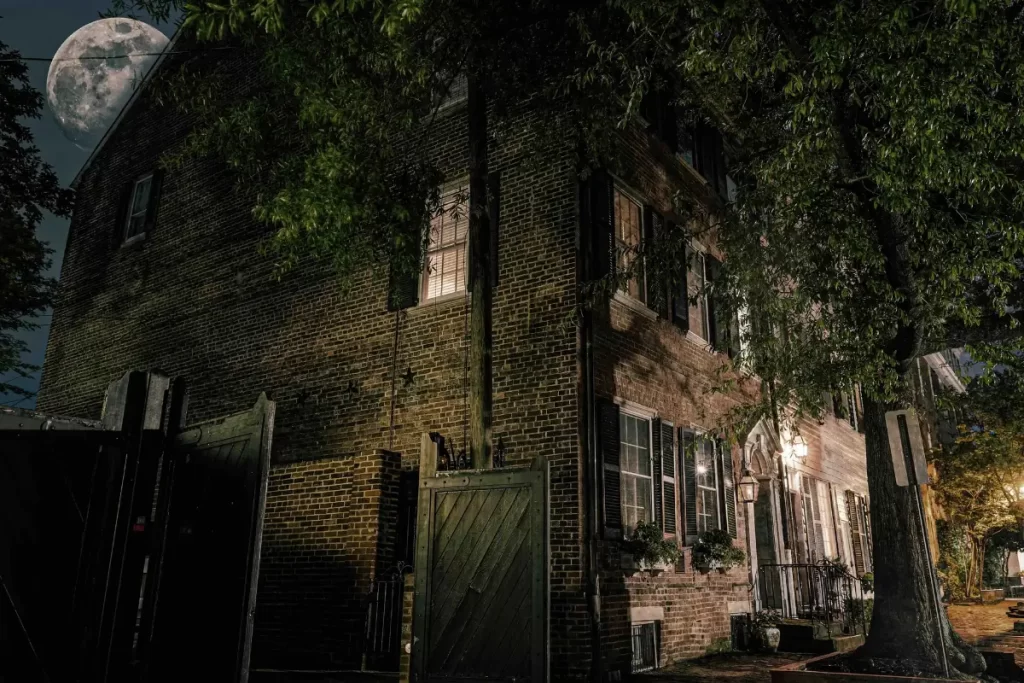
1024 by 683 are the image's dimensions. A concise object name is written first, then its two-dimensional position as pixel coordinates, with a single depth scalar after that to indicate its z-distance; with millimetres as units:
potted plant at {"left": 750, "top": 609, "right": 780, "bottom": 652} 11617
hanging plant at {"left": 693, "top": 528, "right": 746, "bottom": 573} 11125
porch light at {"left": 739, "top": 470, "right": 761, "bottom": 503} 12570
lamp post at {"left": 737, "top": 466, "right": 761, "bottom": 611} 12578
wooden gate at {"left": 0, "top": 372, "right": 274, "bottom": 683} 3113
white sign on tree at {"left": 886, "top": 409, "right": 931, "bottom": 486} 6836
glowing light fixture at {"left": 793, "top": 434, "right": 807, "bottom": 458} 14606
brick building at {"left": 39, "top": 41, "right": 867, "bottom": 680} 9227
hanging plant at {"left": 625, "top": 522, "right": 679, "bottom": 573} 9625
